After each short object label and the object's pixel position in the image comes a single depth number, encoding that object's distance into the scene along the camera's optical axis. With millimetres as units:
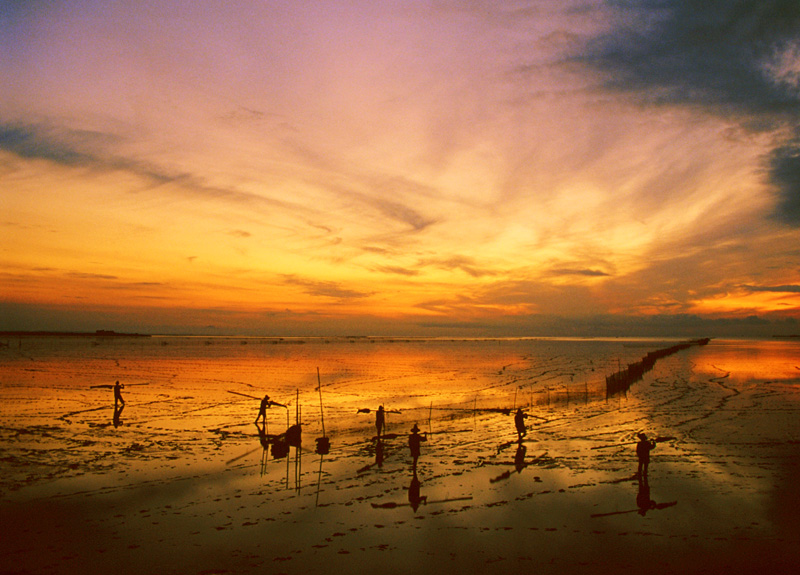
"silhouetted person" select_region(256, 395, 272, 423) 25969
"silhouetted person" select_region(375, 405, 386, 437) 22312
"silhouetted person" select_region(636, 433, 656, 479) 16422
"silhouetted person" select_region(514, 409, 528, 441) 22594
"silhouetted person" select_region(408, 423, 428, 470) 18281
